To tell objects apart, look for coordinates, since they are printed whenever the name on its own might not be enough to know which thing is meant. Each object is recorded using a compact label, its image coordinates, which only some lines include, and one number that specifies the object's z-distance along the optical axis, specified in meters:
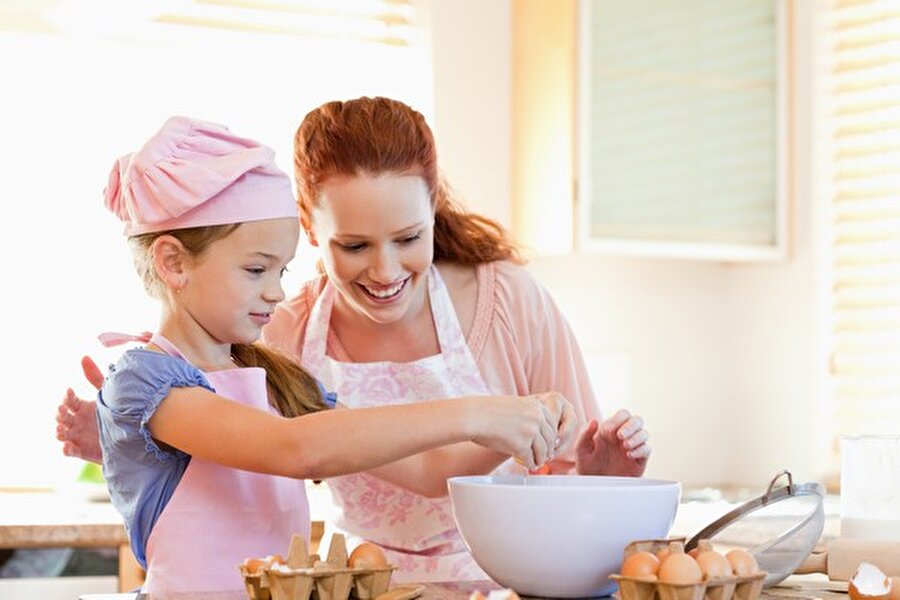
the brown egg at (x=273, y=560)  2.61
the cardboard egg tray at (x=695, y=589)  2.52
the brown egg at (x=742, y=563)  2.57
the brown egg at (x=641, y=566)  2.56
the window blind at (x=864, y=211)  6.12
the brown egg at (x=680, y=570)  2.53
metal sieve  2.75
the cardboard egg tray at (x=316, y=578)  2.57
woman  3.47
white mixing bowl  2.68
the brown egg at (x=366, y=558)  2.63
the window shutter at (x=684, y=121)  5.90
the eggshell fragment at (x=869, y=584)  2.66
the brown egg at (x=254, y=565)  2.61
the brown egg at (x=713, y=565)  2.55
